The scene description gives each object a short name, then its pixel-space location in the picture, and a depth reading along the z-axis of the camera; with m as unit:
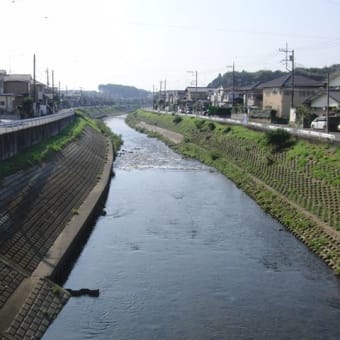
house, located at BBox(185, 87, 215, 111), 98.81
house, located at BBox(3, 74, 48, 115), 57.78
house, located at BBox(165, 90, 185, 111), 106.14
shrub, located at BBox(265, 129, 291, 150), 31.80
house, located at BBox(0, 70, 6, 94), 59.42
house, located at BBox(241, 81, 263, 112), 66.75
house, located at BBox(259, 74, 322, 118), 55.38
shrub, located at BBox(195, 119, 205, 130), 55.84
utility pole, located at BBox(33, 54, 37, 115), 50.25
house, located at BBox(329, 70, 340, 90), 44.65
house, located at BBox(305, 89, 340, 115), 44.09
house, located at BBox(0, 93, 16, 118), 55.06
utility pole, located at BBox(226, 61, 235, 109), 77.19
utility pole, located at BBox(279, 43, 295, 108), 50.85
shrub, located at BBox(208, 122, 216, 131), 51.44
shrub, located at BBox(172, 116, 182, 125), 69.69
